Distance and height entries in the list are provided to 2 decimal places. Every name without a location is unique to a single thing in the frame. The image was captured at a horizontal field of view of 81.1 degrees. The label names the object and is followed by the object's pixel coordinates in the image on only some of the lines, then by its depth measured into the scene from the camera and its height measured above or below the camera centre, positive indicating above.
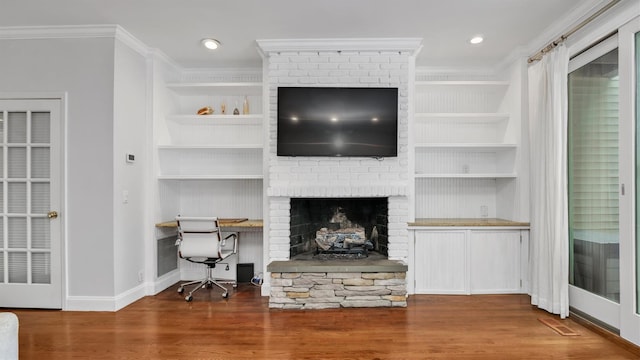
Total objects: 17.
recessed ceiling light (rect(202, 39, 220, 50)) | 3.83 +1.42
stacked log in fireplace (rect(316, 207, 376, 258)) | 3.98 -0.69
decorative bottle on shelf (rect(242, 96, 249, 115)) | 4.53 +0.89
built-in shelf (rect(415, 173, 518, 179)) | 4.16 +0.05
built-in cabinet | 4.00 -0.86
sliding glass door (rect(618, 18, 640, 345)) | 2.66 +0.00
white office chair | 3.79 -0.62
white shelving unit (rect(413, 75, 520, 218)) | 4.57 +0.30
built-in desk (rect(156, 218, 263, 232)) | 4.07 -0.48
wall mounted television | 3.86 +0.61
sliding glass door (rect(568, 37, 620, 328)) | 2.93 -0.02
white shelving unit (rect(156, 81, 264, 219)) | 4.63 +0.30
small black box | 4.51 -1.12
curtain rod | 2.83 +1.28
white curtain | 3.29 -0.09
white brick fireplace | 3.89 +0.48
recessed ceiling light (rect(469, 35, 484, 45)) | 3.72 +1.42
